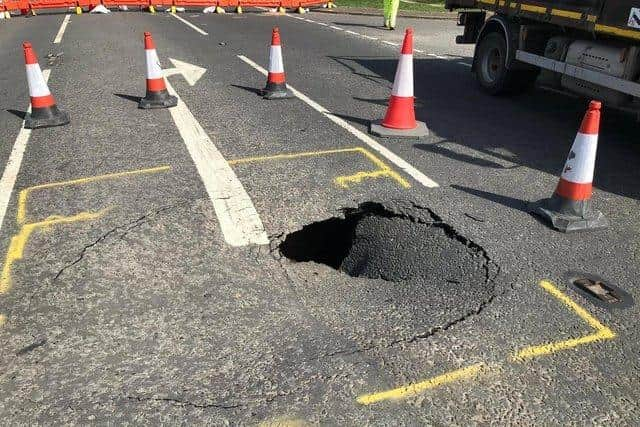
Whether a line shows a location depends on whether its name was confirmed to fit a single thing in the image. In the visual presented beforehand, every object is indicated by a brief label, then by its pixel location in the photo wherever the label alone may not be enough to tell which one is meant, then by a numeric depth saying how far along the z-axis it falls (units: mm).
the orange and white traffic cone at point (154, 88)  6715
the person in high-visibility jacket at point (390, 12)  16016
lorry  5527
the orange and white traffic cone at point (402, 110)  5723
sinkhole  3424
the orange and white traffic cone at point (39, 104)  6020
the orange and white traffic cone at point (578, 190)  3863
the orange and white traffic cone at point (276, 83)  7289
